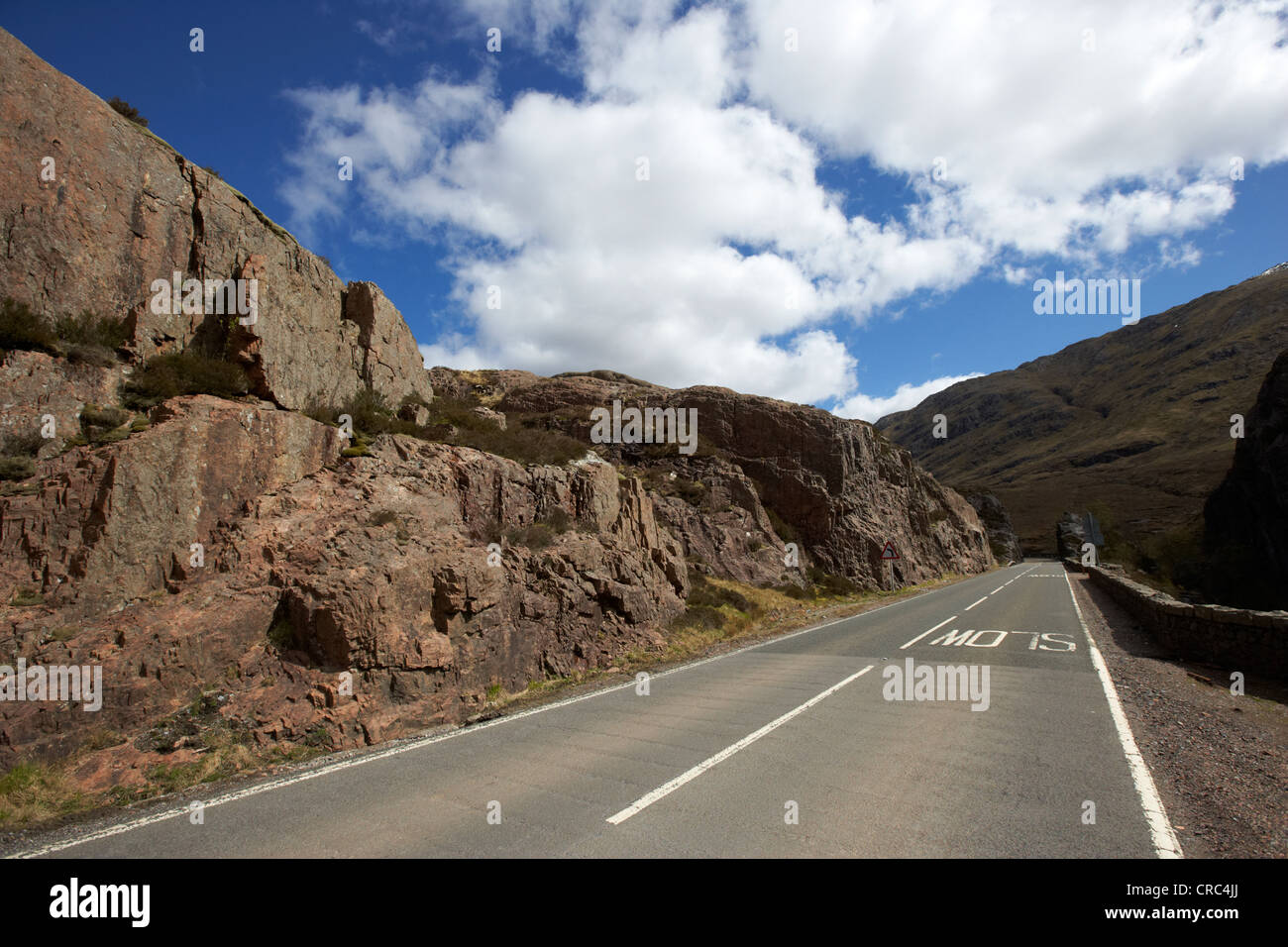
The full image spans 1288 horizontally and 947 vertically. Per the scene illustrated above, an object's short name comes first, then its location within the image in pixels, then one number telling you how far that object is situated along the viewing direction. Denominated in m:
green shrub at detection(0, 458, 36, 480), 7.34
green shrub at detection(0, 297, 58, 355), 8.09
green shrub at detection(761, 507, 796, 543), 30.30
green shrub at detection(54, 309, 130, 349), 8.88
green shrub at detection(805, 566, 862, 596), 28.66
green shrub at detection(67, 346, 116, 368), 8.73
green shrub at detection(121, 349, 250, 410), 9.09
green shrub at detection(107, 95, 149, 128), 11.30
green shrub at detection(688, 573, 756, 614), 18.19
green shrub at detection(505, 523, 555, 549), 12.84
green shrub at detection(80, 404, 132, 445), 8.12
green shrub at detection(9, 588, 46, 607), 6.72
